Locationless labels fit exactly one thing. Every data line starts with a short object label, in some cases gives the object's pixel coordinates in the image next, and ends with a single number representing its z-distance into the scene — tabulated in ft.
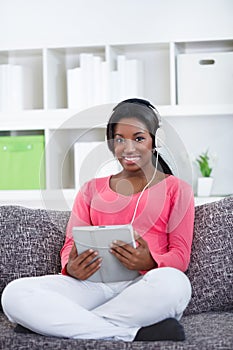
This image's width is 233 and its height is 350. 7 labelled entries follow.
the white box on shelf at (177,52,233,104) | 12.48
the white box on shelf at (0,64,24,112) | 13.10
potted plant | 12.63
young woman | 6.29
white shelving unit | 12.77
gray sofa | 6.65
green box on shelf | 12.96
